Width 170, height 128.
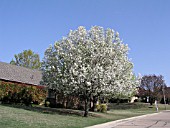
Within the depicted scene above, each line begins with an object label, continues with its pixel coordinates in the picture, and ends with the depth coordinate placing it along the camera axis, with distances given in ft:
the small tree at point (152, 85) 163.11
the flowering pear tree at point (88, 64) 49.05
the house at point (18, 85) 63.71
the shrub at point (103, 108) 75.02
